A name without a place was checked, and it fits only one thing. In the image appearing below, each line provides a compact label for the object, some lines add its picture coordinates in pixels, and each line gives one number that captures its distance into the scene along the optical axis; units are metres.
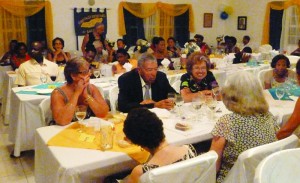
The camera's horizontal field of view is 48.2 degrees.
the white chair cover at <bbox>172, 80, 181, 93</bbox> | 3.70
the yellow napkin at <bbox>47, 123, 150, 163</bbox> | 1.95
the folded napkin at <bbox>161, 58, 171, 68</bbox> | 5.32
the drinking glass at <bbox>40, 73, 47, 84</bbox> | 4.46
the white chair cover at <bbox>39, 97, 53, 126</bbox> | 2.76
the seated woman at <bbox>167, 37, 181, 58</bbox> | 7.86
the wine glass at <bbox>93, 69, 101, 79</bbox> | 4.61
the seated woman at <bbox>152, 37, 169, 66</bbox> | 7.08
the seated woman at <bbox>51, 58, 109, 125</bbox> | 2.58
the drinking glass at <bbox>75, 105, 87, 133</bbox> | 2.36
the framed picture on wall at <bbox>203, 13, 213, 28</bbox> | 10.25
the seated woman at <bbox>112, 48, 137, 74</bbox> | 5.06
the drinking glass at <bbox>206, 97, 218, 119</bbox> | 2.58
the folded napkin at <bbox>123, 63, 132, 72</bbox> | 5.05
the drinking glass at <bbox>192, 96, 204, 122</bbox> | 2.60
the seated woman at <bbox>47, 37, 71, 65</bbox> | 6.95
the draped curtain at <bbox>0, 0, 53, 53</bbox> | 7.43
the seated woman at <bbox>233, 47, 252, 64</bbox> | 6.48
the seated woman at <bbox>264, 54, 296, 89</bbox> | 4.05
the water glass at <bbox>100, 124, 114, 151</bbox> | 2.00
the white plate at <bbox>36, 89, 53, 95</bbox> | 3.72
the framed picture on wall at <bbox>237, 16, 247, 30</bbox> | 10.07
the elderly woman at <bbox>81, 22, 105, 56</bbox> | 7.42
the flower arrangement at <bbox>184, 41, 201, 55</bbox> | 5.76
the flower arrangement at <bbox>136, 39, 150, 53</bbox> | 7.05
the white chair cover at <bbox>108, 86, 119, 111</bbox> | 3.25
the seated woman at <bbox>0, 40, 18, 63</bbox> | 6.84
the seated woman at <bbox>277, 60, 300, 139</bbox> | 2.20
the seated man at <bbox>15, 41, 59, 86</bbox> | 4.62
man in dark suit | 3.06
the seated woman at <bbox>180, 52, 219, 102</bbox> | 3.27
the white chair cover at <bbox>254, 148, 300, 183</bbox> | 1.45
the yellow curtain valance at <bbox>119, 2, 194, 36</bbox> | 8.81
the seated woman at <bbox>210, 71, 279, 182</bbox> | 1.91
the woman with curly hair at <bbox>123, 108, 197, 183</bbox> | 1.63
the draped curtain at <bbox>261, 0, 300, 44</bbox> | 8.72
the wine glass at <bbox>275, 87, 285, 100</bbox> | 3.17
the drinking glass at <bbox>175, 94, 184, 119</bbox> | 2.81
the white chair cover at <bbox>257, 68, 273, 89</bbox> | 4.12
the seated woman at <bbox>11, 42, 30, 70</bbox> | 6.54
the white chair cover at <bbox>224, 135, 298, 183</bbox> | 1.66
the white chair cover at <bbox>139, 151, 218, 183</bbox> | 1.42
